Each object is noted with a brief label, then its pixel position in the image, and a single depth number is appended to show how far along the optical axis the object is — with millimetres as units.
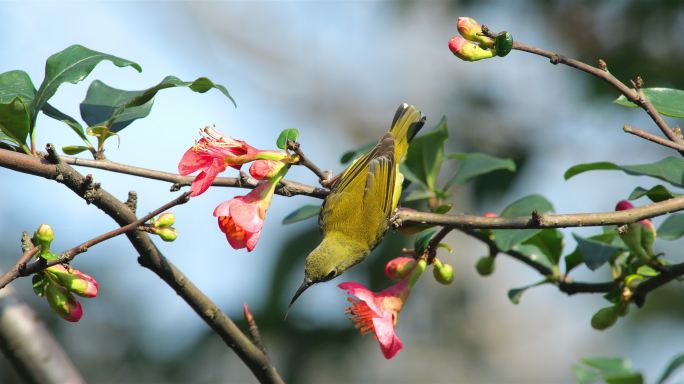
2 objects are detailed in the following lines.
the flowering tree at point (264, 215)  3310
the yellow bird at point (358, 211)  3530
